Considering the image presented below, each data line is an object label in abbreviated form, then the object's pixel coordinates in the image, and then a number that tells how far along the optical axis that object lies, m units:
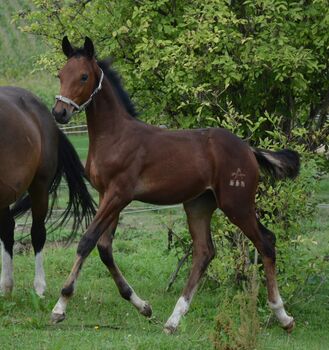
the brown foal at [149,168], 14.81
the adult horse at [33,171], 17.19
